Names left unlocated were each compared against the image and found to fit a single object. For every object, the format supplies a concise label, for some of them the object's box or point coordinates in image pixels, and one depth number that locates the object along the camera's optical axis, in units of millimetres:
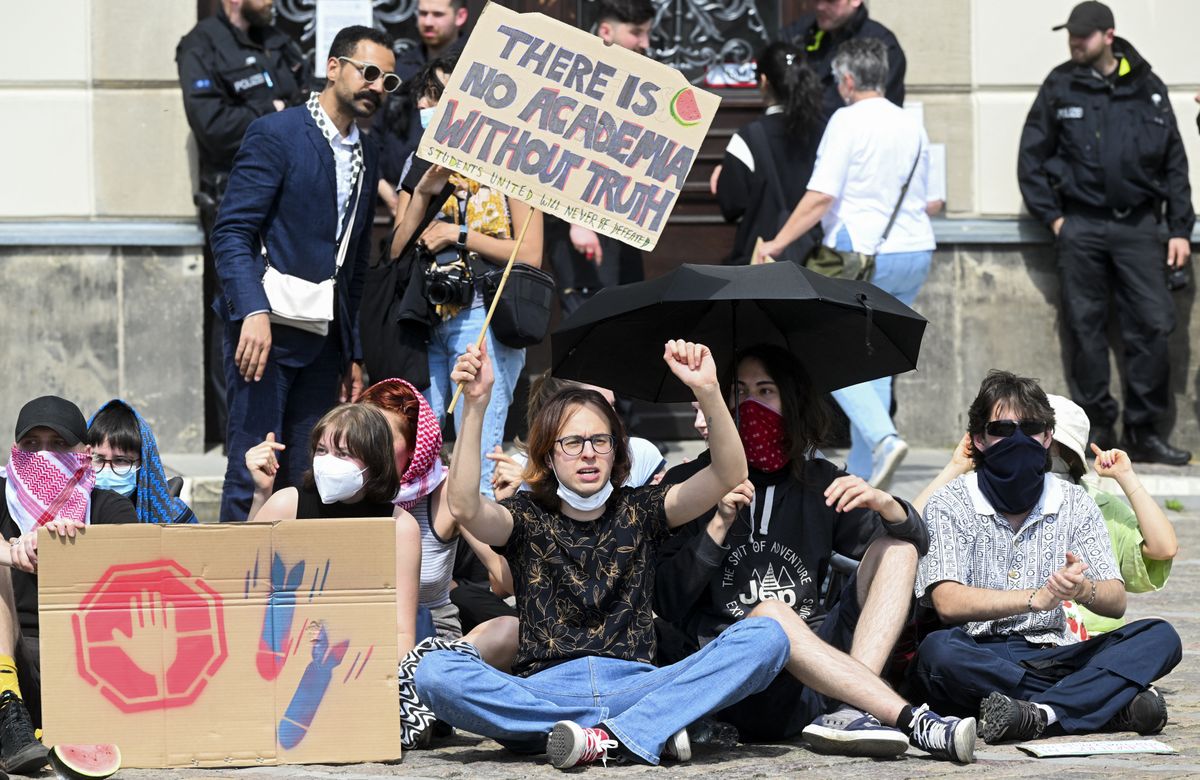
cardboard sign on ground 10320
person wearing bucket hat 11656
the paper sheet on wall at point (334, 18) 20828
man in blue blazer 13602
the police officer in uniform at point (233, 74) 19391
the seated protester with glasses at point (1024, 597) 11047
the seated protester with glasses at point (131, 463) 11836
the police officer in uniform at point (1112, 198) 20469
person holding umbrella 10719
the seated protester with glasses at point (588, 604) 10352
